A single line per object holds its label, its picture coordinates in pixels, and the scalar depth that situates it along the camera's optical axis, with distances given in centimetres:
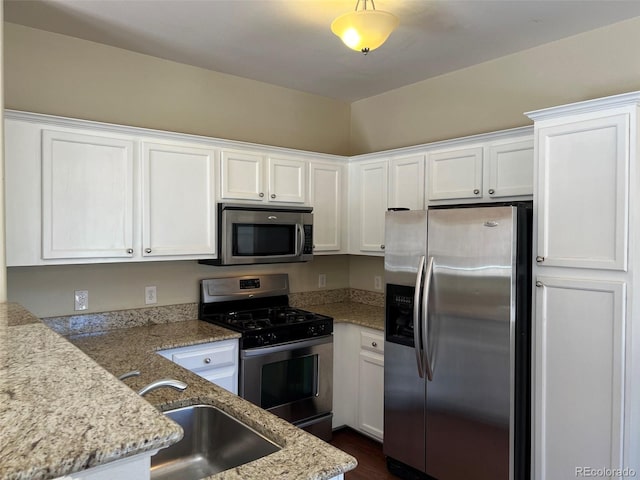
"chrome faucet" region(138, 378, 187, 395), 133
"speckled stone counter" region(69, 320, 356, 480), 113
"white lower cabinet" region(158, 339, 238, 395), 272
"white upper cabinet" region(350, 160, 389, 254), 356
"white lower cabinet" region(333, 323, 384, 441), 324
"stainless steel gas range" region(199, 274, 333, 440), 297
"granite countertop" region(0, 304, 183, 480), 61
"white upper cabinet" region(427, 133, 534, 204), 273
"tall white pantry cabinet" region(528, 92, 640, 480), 209
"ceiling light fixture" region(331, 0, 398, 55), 201
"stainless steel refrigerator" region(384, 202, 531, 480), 237
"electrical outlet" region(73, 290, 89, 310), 288
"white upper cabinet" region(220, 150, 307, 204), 315
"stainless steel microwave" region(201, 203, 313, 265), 310
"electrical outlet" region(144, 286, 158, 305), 315
